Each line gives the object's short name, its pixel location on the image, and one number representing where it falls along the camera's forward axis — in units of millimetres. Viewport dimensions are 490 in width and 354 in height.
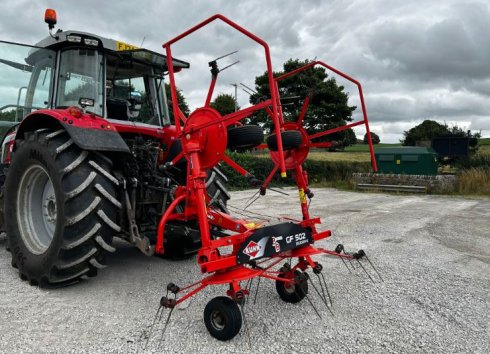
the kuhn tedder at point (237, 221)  2422
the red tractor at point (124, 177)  2664
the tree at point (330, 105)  17422
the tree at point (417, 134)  28189
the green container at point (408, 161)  13727
